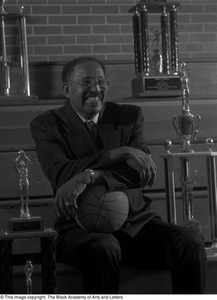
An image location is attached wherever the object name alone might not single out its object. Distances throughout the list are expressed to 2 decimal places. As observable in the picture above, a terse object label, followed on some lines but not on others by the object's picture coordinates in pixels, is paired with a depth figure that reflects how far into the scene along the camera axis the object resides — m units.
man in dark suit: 3.90
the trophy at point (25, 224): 3.89
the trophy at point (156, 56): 5.60
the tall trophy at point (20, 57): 5.68
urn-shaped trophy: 4.77
